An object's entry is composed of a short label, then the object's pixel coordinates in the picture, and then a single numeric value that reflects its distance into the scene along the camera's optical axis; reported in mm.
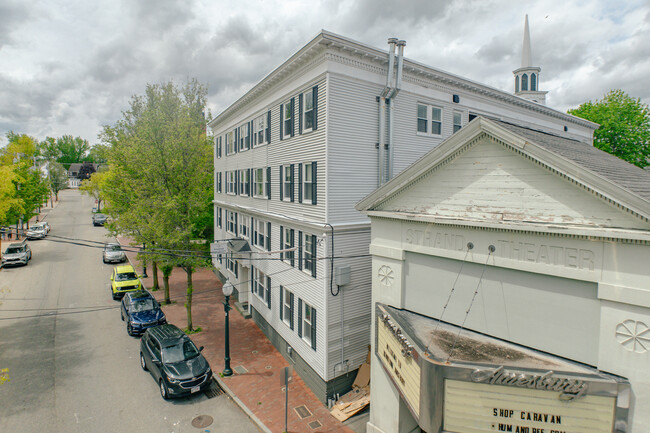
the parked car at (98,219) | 56188
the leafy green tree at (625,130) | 37062
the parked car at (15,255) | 33969
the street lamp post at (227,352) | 16952
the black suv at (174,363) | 14805
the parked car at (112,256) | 37094
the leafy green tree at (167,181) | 21195
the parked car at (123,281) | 26469
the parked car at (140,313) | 20719
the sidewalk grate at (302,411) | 14245
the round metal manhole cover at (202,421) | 13603
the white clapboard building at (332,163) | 14977
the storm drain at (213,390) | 15751
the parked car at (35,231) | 45375
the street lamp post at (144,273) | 33300
